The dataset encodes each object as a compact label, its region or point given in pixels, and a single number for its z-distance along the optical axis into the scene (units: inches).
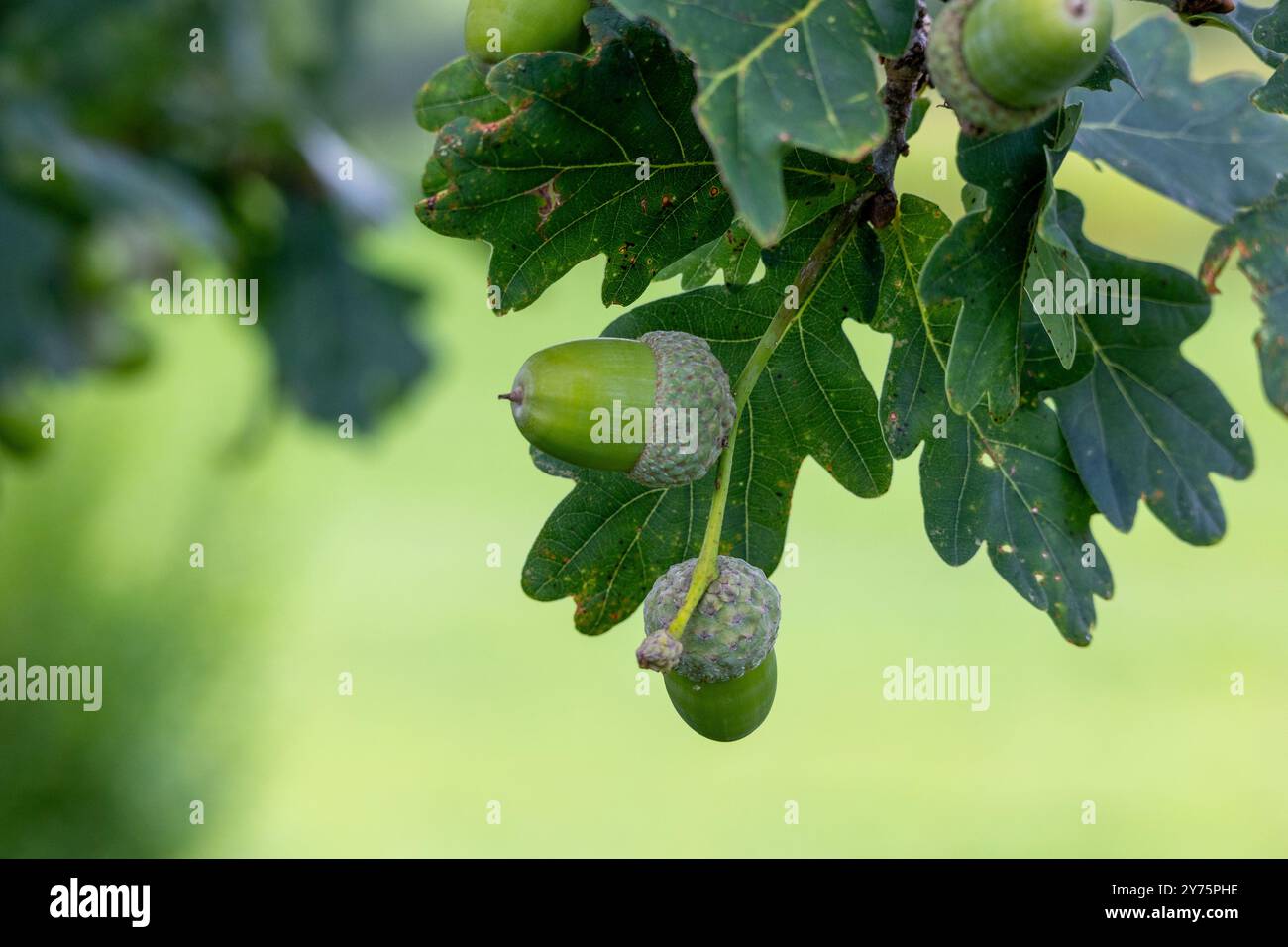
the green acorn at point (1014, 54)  17.1
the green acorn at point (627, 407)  18.6
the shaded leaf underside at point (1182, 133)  21.3
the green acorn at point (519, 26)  18.7
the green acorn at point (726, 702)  18.8
